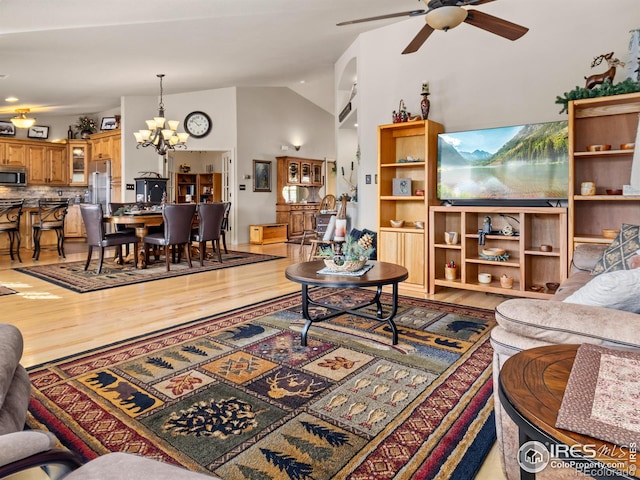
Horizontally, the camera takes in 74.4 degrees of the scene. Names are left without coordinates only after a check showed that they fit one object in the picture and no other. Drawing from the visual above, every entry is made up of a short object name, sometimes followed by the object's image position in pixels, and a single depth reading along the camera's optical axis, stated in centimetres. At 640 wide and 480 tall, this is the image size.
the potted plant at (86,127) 1023
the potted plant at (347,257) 298
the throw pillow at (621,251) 254
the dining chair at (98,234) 551
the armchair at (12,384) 128
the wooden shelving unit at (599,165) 358
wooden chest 920
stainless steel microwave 927
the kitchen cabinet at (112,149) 930
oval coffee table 272
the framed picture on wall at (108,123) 993
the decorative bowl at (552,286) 397
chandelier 681
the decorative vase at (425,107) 464
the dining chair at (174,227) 561
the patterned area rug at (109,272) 495
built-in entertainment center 375
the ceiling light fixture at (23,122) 797
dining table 570
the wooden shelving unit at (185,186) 1135
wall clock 902
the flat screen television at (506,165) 395
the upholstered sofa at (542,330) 138
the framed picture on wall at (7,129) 962
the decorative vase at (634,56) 341
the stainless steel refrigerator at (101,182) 954
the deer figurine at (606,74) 357
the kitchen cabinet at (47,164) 977
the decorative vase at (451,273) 448
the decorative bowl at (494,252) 423
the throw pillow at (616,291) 153
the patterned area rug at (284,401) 166
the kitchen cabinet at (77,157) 1017
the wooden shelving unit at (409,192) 459
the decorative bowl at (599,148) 361
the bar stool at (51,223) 684
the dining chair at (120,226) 642
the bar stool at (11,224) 647
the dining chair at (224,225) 736
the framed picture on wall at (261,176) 948
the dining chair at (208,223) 621
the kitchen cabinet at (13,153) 936
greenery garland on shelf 334
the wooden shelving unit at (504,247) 400
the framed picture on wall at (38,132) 1001
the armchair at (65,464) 84
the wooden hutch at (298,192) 1009
